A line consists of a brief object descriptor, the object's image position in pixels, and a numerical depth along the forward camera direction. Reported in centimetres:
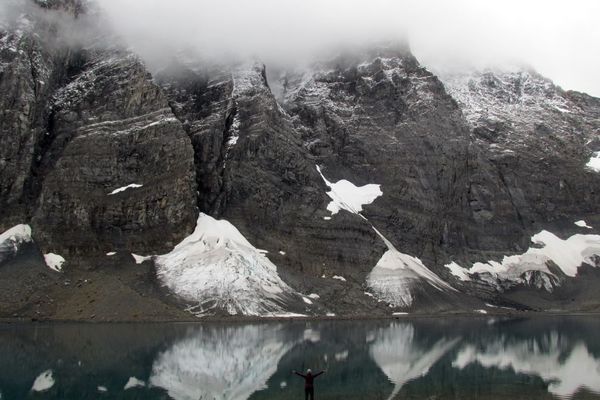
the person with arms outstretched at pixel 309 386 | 3488
